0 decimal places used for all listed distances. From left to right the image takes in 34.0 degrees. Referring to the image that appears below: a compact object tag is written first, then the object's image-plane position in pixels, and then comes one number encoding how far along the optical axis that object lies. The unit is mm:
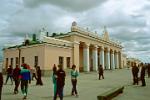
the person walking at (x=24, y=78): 11683
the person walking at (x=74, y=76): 12862
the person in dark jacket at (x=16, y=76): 13627
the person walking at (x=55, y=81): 10344
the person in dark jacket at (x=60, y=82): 10078
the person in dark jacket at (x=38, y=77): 19166
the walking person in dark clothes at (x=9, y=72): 19767
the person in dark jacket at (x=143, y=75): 18848
